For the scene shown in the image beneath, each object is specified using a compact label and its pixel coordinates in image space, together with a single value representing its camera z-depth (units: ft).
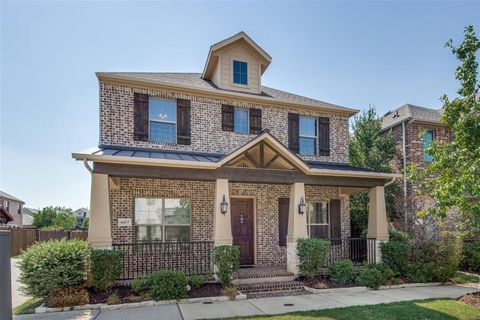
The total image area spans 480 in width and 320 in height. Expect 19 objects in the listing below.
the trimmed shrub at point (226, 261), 26.84
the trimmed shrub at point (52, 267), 22.97
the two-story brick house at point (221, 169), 28.96
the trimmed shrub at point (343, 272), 30.25
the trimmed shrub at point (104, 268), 24.17
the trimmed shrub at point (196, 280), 26.61
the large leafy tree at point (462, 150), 21.52
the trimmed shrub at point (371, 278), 29.40
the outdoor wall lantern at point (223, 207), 28.89
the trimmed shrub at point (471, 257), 39.50
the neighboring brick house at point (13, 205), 108.00
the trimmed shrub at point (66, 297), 22.31
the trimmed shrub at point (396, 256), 32.37
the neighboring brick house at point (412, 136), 53.11
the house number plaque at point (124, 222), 31.81
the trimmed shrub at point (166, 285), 24.25
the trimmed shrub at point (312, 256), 29.91
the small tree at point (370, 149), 49.85
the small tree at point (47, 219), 120.98
